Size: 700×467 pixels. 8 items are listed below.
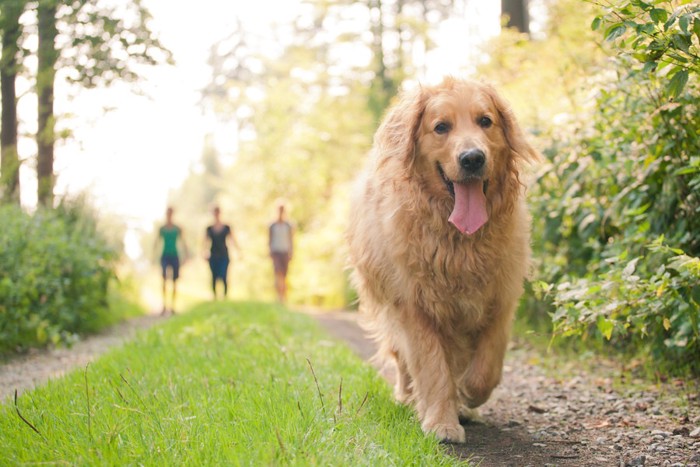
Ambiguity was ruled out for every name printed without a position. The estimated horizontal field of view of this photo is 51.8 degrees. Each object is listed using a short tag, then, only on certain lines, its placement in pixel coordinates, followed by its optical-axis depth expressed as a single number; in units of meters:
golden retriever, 3.99
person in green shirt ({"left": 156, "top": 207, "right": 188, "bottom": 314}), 13.52
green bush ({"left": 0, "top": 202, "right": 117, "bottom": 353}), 6.92
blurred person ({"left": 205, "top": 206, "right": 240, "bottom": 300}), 13.73
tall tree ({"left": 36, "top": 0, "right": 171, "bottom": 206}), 8.39
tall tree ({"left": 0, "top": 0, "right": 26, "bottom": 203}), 8.59
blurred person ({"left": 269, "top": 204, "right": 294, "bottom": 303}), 14.91
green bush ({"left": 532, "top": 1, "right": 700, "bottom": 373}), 3.38
